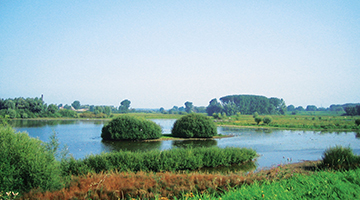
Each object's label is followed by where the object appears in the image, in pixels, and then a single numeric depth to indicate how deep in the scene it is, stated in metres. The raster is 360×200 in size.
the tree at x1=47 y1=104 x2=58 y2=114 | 72.88
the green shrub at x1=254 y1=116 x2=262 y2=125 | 61.08
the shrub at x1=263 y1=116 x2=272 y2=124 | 60.03
